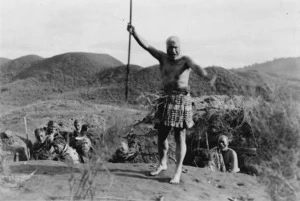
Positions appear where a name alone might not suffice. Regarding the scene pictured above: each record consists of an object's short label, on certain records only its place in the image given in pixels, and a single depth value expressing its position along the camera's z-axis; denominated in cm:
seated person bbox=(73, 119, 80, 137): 695
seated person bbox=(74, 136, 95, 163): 665
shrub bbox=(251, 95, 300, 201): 395
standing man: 489
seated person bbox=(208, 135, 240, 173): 661
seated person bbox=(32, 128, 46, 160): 659
